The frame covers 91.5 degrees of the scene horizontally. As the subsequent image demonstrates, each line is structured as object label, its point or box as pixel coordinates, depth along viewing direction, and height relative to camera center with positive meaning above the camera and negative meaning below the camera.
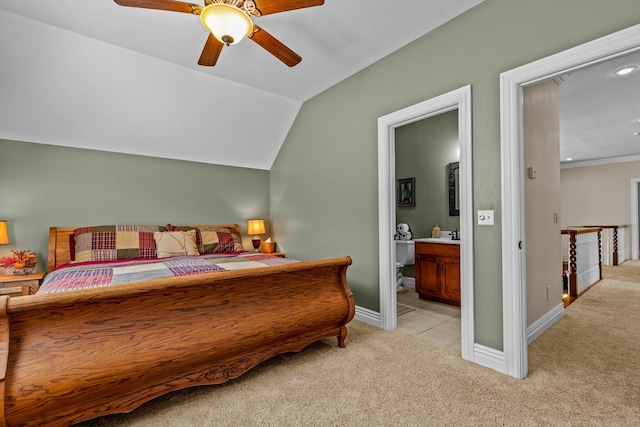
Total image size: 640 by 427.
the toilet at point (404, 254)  4.41 -0.57
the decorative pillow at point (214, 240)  3.84 -0.28
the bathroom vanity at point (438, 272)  3.63 -0.71
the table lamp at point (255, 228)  4.48 -0.16
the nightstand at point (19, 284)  2.79 -0.58
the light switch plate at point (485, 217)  2.15 -0.03
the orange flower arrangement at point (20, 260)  2.95 -0.38
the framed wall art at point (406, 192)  4.79 +0.35
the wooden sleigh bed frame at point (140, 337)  1.34 -0.63
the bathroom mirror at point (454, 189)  4.38 +0.35
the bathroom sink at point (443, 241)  3.69 -0.34
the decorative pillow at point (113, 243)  3.18 -0.25
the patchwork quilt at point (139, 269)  2.04 -0.40
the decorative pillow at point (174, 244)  3.42 -0.29
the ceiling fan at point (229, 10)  1.73 +1.18
